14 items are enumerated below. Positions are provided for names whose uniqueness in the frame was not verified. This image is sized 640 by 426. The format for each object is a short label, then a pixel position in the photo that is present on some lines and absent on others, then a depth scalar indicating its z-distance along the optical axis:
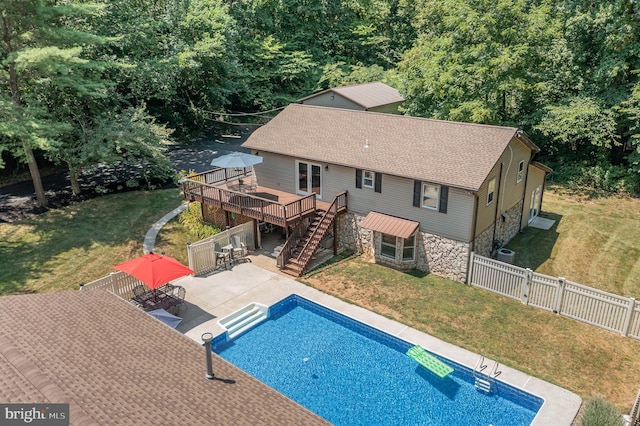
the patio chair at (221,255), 19.34
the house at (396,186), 17.66
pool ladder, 12.71
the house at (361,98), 31.02
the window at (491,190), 18.05
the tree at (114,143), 23.25
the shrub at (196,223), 22.00
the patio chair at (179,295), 16.11
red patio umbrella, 14.76
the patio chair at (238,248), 20.14
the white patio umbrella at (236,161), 20.45
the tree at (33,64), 20.12
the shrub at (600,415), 10.31
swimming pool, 11.98
